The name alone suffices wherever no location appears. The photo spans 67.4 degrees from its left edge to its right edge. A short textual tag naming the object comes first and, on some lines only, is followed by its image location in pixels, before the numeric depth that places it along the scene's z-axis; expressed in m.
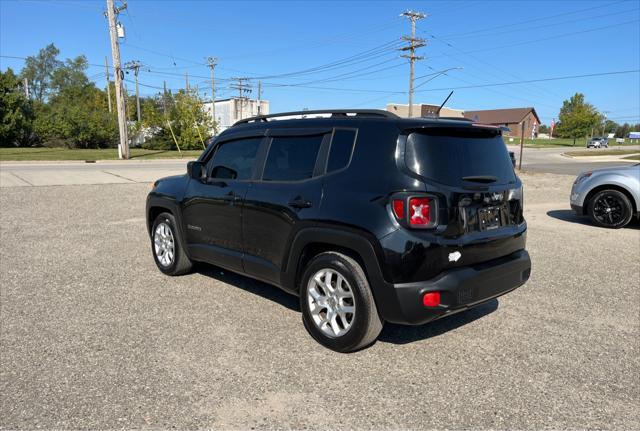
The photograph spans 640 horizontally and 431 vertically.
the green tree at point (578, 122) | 78.00
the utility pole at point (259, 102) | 67.36
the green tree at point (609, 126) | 146.56
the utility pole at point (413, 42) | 44.75
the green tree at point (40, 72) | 87.56
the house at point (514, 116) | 116.94
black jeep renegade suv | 3.22
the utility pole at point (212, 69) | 61.74
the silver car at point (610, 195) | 8.59
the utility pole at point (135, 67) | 69.38
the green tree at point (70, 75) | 86.88
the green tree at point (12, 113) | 39.72
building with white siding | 67.88
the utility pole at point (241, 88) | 76.19
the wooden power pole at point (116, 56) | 26.92
